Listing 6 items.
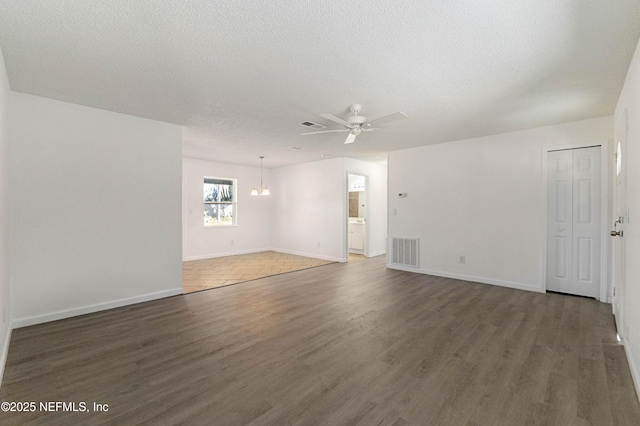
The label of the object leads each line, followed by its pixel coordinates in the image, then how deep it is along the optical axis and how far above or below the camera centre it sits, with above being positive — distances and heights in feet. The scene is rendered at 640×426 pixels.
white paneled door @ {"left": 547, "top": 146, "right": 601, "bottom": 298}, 13.23 -0.48
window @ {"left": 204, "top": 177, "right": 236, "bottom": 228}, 25.03 +0.73
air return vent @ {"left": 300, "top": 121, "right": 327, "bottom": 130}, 13.39 +4.16
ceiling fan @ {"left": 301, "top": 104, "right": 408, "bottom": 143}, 10.05 +3.44
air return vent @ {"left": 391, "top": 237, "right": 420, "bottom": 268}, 19.15 -2.78
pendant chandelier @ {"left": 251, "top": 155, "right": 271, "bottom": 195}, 25.36 +1.80
